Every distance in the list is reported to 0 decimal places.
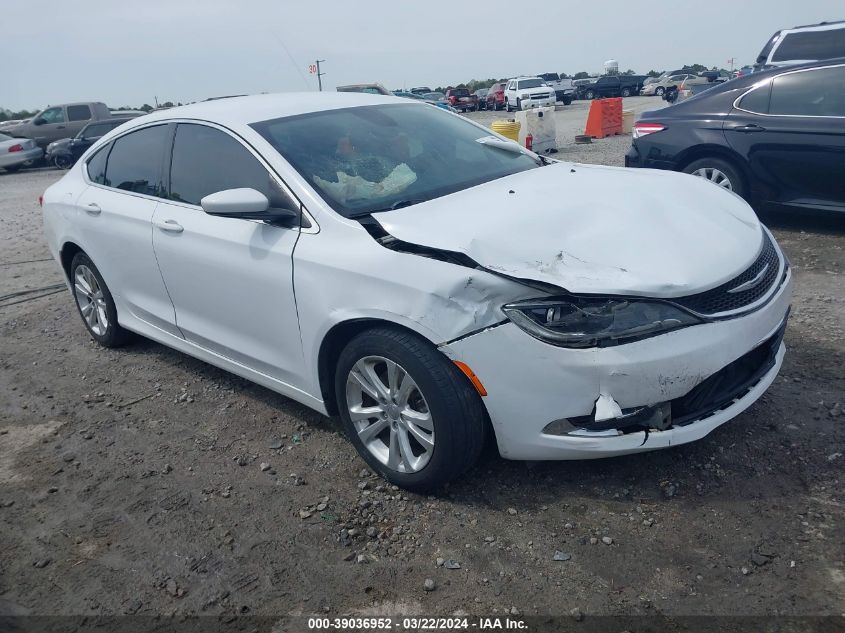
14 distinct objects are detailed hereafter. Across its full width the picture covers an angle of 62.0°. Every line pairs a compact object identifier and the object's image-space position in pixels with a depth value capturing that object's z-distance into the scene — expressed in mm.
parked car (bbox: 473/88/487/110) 41866
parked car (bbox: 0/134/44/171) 20766
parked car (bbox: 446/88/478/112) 41688
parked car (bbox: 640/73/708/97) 43622
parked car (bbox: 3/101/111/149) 22609
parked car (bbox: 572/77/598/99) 46500
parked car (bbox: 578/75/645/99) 46156
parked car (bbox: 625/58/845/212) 6133
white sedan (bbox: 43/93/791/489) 2656
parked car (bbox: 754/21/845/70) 8992
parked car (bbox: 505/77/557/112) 35688
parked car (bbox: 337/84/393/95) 21594
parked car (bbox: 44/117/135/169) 19453
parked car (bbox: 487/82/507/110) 40656
